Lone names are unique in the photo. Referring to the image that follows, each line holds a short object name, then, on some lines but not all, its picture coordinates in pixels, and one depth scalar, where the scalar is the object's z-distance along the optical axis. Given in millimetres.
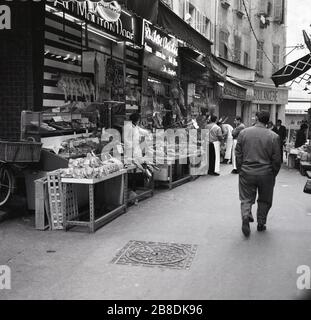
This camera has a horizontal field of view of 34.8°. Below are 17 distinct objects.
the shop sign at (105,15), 8810
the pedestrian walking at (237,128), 15356
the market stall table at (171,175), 11703
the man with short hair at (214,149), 14914
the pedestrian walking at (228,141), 18391
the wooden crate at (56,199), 7480
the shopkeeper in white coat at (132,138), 10180
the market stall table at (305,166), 12948
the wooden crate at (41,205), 7516
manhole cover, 5938
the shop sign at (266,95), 32938
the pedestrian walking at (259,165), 7488
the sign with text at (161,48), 11633
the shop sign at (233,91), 18375
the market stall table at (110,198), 7398
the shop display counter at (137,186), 9678
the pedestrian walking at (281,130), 21719
